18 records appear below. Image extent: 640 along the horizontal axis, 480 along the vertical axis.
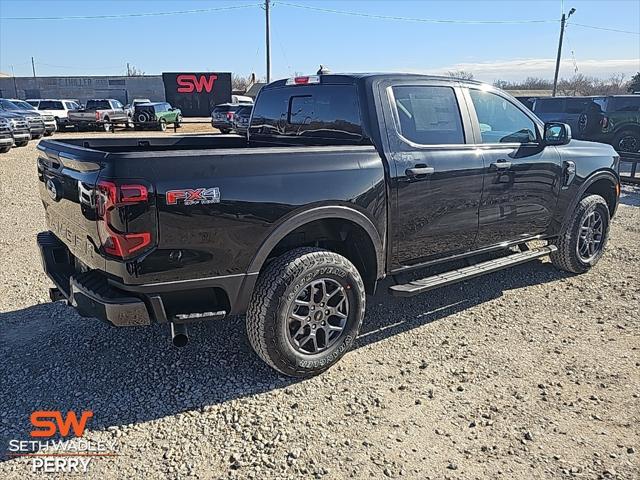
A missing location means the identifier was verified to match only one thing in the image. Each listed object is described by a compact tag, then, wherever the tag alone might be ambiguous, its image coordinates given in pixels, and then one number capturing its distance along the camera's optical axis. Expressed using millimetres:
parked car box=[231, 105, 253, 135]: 23220
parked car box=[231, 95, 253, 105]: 35719
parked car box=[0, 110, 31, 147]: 15513
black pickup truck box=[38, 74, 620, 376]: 2840
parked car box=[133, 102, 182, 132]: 28688
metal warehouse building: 60250
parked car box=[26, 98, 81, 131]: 26734
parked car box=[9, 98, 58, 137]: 21906
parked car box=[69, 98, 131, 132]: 25719
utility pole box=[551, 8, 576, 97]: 37875
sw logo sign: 35844
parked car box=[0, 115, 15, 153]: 14055
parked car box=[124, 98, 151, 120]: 29141
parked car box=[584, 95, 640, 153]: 16297
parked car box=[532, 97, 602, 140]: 16906
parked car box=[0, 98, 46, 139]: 18938
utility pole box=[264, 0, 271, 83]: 33281
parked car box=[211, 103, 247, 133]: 26500
